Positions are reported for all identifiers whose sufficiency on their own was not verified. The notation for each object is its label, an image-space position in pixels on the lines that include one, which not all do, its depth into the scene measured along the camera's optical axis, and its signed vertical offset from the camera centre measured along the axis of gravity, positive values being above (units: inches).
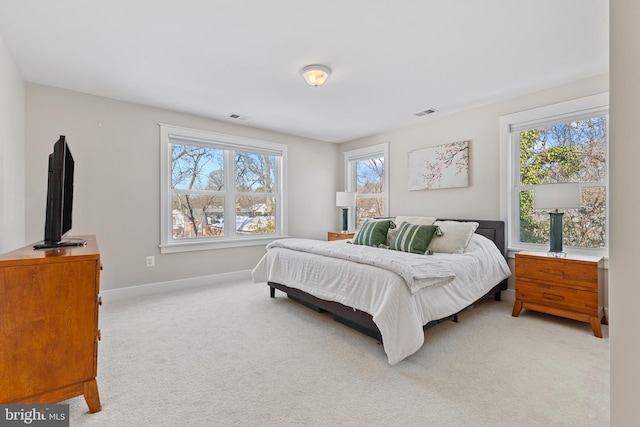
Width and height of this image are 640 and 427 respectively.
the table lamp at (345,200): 201.9 +9.6
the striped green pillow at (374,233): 133.3 -8.6
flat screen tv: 67.7 +3.3
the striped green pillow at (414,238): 121.5 -10.0
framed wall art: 152.1 +25.3
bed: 81.8 -22.1
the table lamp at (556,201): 106.1 +4.4
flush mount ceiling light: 105.7 +49.7
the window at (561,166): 116.7 +20.0
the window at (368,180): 195.3 +23.5
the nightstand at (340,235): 193.3 -13.6
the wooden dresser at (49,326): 54.7 -21.0
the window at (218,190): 155.8 +13.9
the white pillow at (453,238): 123.1 -9.8
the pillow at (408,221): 137.7 -3.3
